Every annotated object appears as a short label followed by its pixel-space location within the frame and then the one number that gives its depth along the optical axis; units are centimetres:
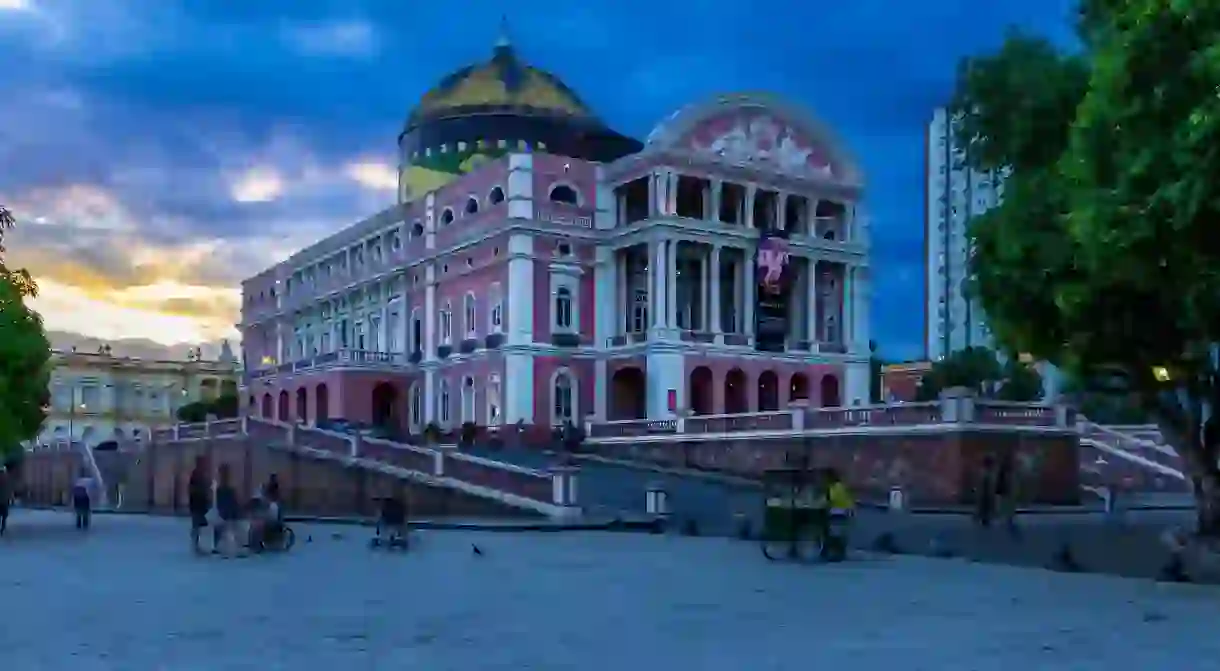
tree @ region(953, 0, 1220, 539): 1587
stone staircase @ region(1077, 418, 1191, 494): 4356
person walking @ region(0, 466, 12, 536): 3069
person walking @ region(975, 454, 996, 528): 2759
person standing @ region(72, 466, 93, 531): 3488
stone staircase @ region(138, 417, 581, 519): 3284
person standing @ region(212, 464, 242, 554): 2323
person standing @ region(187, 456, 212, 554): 2420
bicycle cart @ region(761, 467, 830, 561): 2033
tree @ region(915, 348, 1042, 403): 7275
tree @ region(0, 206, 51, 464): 3133
